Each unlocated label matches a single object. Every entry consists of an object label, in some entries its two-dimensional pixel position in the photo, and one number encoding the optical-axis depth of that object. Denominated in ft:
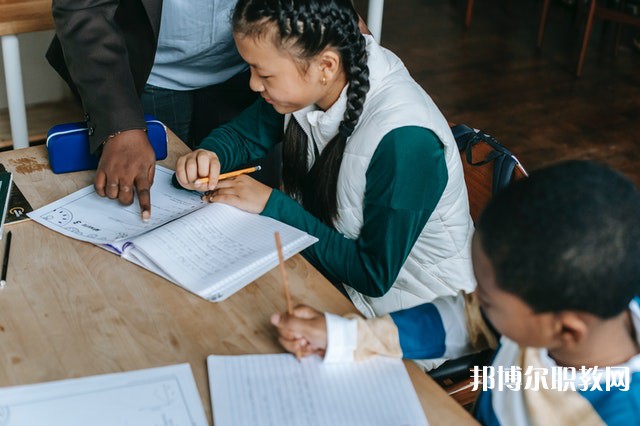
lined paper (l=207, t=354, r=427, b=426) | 3.48
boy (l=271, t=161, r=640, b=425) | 3.05
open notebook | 4.38
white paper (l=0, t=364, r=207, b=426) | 3.44
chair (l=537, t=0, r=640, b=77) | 13.34
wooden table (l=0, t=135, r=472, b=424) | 3.78
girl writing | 4.76
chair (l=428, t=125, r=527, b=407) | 4.87
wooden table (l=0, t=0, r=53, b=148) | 7.65
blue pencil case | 5.36
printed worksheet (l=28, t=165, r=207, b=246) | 4.75
